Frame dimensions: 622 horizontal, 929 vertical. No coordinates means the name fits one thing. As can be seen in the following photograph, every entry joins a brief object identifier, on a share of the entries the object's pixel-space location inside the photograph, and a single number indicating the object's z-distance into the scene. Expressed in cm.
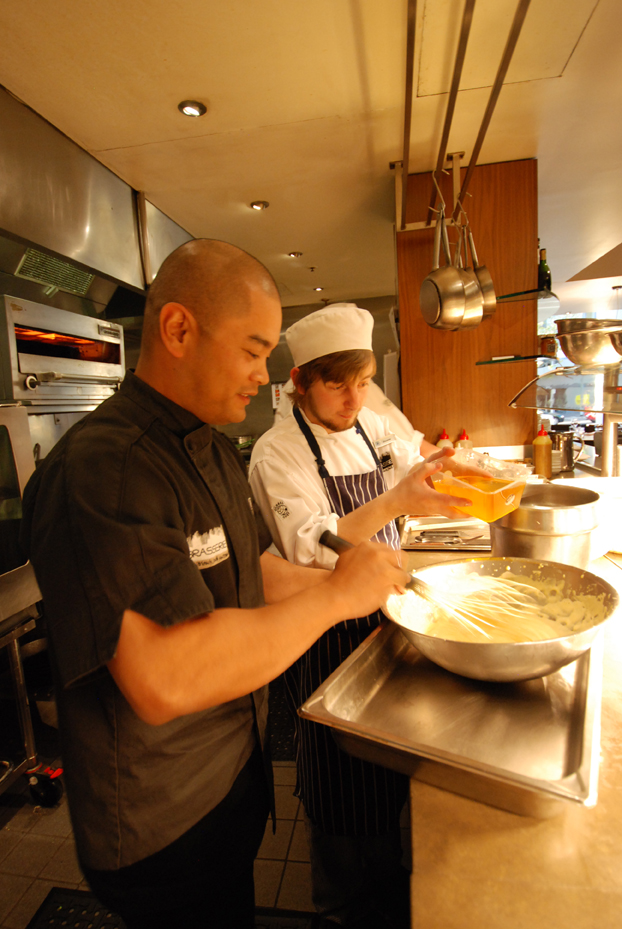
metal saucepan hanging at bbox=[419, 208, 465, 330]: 237
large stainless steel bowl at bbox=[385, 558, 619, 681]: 77
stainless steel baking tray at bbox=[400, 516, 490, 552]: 183
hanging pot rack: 124
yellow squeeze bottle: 281
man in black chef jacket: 71
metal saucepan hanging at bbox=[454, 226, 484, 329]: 242
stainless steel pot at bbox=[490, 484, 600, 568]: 127
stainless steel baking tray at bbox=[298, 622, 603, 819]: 64
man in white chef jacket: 145
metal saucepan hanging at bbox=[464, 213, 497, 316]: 257
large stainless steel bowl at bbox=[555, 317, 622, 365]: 130
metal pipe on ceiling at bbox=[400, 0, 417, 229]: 125
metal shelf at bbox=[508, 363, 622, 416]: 145
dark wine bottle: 340
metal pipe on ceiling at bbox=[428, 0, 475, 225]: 123
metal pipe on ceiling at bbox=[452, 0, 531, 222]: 120
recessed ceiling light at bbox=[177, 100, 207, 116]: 199
